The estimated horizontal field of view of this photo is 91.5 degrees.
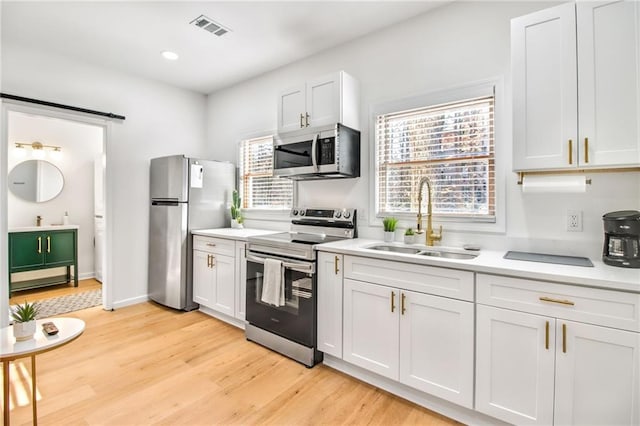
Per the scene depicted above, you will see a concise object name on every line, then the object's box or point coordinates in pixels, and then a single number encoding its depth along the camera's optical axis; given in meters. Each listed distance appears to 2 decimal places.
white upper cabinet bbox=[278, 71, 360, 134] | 2.68
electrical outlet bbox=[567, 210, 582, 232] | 1.91
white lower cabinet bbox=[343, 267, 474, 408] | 1.74
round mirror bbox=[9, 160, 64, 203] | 4.46
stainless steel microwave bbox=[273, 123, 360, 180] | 2.65
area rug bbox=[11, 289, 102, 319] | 3.55
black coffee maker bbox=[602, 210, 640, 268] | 1.56
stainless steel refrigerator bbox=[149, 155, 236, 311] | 3.56
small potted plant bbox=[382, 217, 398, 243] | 2.58
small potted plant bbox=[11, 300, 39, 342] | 1.56
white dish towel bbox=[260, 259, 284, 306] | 2.53
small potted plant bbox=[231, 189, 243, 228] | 3.88
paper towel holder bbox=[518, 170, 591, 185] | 1.88
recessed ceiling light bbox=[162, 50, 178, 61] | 3.22
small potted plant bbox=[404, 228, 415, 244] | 2.45
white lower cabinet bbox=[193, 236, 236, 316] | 3.15
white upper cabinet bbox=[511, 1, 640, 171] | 1.57
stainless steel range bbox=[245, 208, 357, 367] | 2.41
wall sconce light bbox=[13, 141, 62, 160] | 4.46
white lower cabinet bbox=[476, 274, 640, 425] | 1.35
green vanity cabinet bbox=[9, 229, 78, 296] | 4.06
